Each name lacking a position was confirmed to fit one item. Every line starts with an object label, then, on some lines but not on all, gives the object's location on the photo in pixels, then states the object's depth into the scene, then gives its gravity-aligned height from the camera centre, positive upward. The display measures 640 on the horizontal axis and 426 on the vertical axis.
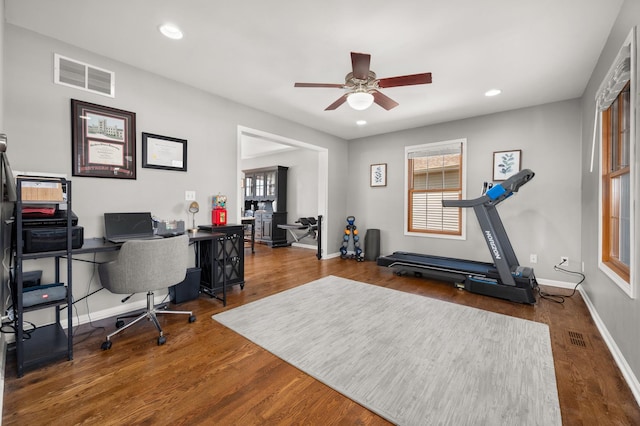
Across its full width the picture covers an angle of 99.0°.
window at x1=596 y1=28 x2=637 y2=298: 1.83 +0.40
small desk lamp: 3.40 +0.02
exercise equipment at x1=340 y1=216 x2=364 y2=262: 5.64 -0.60
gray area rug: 1.59 -1.10
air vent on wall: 2.50 +1.29
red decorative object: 3.55 -0.06
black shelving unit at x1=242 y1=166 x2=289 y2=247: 7.33 +0.25
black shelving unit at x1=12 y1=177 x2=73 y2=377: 1.79 -0.67
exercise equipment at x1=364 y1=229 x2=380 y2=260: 5.54 -0.68
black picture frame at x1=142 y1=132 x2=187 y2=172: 3.05 +0.68
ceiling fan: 2.18 +1.15
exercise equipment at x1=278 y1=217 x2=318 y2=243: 6.58 -0.38
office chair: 2.23 -0.49
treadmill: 3.31 -0.79
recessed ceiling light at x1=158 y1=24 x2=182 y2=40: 2.30 +1.55
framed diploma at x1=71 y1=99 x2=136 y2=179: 2.59 +0.69
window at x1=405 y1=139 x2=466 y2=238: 4.76 +0.46
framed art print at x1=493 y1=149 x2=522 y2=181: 4.16 +0.76
